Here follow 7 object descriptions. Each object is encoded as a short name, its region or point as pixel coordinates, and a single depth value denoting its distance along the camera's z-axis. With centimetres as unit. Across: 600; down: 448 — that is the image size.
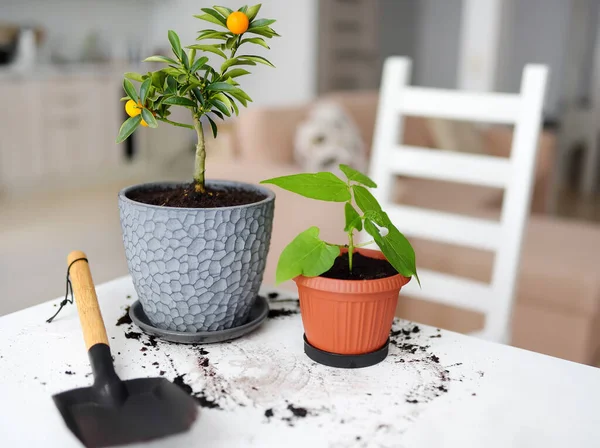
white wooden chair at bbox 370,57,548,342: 120
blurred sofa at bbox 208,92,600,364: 200
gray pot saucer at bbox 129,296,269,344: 73
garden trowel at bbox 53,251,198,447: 52
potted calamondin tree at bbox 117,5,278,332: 67
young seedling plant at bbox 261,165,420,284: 65
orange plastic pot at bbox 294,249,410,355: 66
